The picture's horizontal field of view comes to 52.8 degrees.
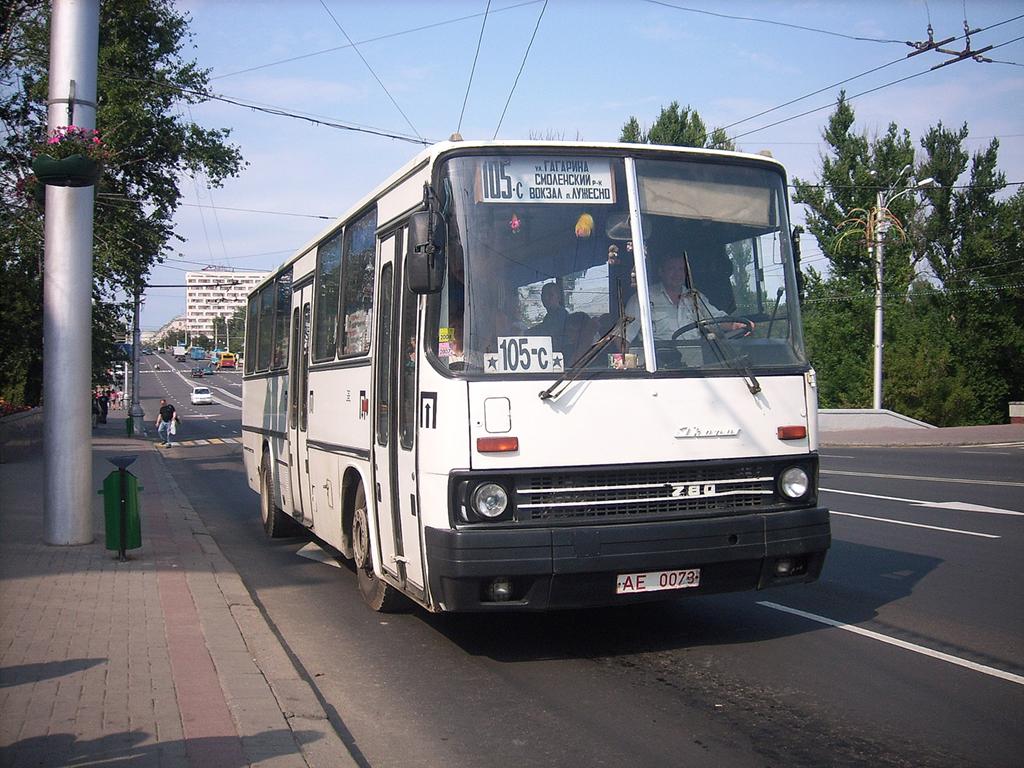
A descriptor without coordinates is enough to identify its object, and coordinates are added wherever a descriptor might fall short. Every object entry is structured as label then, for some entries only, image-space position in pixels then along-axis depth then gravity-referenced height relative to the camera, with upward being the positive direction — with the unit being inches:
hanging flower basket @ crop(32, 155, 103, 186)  375.9 +82.7
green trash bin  409.1 -45.8
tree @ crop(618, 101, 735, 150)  1972.2 +507.4
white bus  240.1 +1.7
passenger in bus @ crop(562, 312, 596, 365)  250.2 +13.3
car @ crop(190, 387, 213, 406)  3157.0 -9.7
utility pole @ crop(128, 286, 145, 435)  1814.7 +0.9
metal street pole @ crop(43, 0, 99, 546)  426.6 +47.3
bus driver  257.1 +22.0
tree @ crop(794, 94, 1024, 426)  2095.2 +247.4
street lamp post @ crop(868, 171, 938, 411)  1432.1 +178.5
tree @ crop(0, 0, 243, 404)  958.4 +300.3
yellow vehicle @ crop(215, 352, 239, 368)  4938.2 +162.3
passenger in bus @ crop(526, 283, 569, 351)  249.3 +17.9
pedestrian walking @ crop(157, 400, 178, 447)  1562.5 -37.5
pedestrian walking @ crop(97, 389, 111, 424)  1758.1 -16.7
